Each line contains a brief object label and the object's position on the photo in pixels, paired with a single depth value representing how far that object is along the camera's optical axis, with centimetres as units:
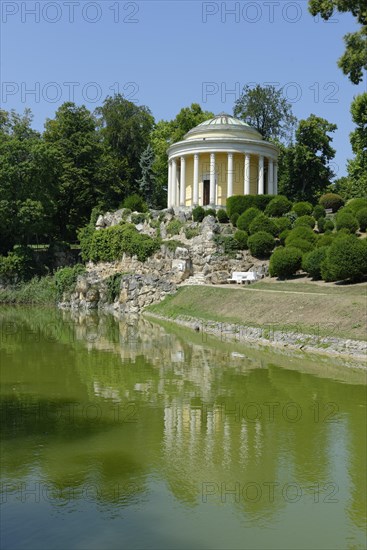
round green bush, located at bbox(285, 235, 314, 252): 3250
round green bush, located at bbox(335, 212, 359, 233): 3381
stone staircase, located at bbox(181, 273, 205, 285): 3675
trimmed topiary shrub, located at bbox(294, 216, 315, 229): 3678
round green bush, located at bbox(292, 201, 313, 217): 3916
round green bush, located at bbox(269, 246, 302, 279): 3116
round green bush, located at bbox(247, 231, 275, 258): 3584
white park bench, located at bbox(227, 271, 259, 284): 3419
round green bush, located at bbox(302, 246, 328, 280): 2866
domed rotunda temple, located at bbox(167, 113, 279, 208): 4538
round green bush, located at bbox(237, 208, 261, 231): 3854
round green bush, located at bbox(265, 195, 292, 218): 3984
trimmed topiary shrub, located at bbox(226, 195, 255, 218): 4066
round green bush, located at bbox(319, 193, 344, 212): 4209
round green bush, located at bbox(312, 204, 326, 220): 3838
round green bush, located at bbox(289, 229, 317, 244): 3391
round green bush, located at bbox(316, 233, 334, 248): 3184
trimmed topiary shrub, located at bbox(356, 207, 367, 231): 3425
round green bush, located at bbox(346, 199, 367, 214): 3625
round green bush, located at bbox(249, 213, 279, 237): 3712
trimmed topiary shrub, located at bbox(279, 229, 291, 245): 3600
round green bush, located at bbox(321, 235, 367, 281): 2575
